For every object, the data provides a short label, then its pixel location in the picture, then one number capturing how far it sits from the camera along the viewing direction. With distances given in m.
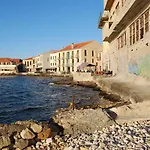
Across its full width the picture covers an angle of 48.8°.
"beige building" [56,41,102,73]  51.71
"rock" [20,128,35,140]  4.72
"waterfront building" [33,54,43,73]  68.55
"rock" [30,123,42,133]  4.94
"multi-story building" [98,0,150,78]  12.00
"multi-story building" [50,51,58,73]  62.57
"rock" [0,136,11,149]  4.54
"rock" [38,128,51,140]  4.88
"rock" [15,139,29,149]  4.57
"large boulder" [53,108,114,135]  5.25
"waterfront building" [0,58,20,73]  79.45
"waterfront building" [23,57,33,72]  78.49
